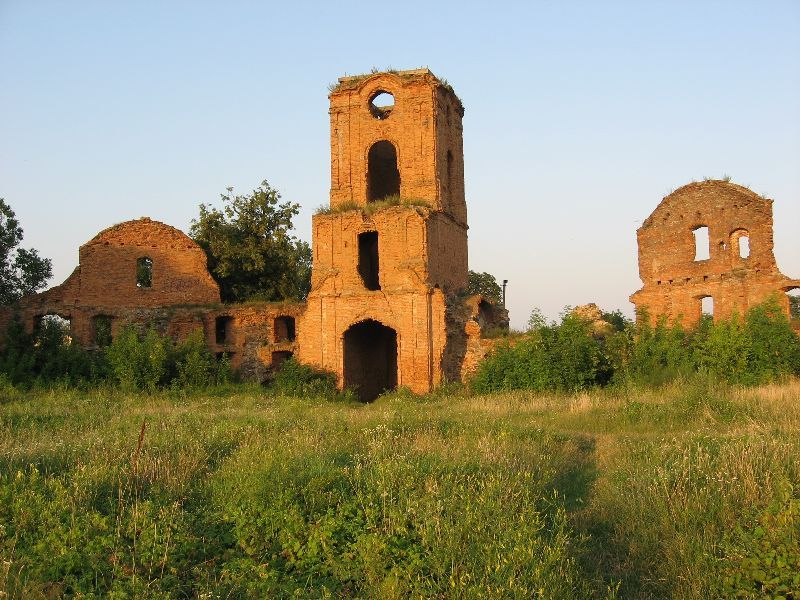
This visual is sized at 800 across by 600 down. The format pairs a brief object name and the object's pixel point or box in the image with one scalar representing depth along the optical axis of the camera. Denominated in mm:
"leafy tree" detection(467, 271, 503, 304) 45906
